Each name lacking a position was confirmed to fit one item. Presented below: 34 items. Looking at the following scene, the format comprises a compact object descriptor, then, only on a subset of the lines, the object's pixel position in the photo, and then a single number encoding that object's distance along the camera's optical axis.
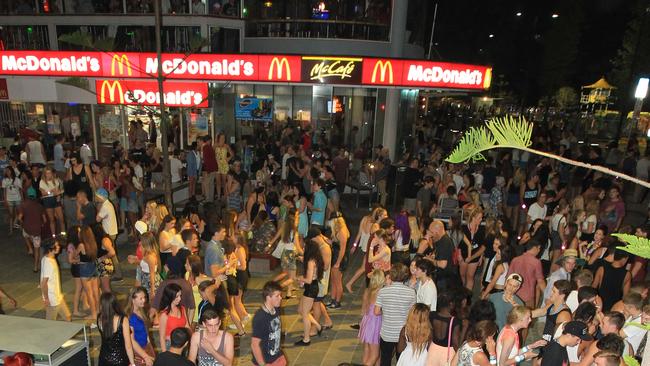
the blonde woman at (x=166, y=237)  7.41
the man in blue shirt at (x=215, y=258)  6.68
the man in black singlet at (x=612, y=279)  6.50
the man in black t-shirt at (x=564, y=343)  4.52
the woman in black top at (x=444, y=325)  4.85
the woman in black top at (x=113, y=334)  5.01
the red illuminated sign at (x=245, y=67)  11.48
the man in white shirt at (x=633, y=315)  4.96
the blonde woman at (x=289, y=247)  7.91
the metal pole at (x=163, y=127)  9.16
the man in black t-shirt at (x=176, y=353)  4.32
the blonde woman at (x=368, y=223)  8.19
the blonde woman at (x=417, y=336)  4.71
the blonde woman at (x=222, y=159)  13.34
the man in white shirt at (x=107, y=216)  8.45
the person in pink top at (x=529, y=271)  6.38
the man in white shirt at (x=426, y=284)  5.76
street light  15.97
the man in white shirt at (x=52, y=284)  6.58
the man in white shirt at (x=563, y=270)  6.47
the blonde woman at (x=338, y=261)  7.96
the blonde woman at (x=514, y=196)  11.05
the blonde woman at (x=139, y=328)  5.25
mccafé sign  11.46
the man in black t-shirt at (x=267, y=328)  4.93
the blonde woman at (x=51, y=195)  10.06
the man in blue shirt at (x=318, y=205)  9.45
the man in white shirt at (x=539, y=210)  9.22
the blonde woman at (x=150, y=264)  6.81
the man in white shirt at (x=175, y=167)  12.88
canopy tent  32.51
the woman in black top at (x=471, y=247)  7.88
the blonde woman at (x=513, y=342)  4.72
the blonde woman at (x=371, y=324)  5.89
